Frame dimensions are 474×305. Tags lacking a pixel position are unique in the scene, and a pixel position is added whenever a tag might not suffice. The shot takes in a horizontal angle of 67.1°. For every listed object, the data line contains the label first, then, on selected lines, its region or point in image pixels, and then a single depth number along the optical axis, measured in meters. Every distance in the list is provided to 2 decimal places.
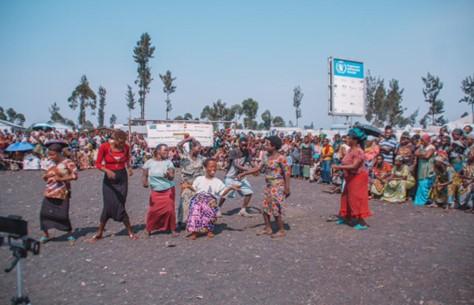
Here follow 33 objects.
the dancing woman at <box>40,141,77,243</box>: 5.86
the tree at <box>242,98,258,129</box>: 84.68
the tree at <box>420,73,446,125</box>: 44.78
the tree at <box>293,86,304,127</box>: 68.69
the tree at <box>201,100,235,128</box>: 64.31
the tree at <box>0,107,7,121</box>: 66.21
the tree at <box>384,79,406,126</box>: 43.69
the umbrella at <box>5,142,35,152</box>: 16.94
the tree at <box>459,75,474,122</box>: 44.44
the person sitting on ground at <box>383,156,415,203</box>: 9.82
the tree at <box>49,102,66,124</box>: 65.40
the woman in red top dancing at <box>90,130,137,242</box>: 5.97
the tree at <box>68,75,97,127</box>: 51.28
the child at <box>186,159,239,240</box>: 6.21
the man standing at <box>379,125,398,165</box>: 10.41
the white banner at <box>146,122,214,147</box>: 15.39
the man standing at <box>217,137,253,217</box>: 7.92
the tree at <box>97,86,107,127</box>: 67.62
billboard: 15.78
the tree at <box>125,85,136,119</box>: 62.56
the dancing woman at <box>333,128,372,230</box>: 6.71
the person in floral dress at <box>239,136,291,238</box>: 6.21
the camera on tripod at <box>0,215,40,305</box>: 2.50
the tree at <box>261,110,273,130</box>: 85.38
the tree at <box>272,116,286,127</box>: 88.56
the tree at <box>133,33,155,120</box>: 43.84
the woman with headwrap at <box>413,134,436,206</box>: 9.34
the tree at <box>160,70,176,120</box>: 50.03
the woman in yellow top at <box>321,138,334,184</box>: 13.15
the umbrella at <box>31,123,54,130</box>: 21.15
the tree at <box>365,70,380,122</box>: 44.75
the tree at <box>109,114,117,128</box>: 86.88
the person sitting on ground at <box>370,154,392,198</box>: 10.25
